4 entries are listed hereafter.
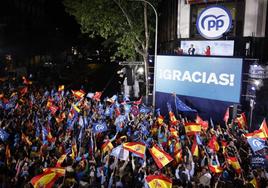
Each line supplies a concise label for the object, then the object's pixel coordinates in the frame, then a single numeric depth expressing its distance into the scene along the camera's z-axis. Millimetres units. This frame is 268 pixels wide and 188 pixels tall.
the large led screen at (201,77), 17016
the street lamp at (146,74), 25794
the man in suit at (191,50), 22438
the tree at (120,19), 26859
